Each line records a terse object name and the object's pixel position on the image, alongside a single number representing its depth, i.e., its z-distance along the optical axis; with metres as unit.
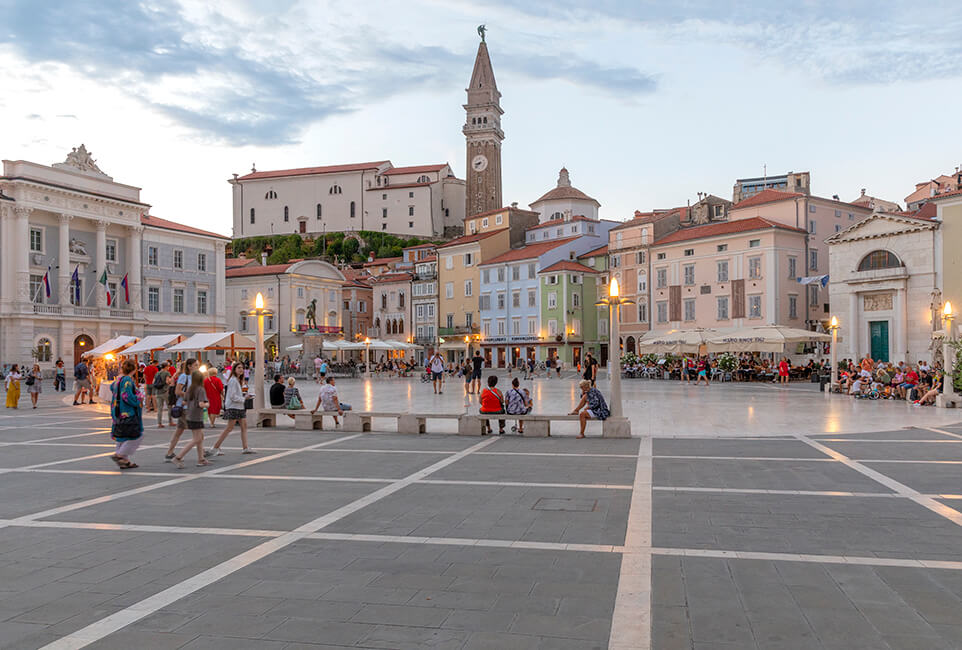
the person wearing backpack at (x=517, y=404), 15.95
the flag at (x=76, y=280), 47.52
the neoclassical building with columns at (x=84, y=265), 48.00
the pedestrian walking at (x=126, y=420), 11.12
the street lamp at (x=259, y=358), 17.50
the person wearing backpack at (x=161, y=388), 18.27
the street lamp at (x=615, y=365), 14.94
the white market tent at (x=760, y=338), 36.38
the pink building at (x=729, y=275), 49.50
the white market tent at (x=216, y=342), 25.88
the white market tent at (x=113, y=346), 30.58
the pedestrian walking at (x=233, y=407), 12.60
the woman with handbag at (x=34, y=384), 25.28
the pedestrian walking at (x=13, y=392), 25.16
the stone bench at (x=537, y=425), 14.92
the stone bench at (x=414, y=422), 16.05
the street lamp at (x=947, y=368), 21.22
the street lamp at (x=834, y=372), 28.30
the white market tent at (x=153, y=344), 28.00
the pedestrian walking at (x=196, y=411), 11.40
